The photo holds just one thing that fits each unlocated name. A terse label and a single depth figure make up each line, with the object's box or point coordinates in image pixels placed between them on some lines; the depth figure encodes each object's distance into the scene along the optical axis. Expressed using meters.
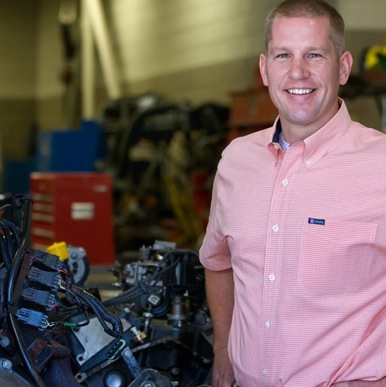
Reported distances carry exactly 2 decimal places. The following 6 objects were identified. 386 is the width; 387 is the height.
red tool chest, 8.61
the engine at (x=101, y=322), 2.75
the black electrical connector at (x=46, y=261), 2.85
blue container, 13.24
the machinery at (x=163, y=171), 12.10
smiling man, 2.64
